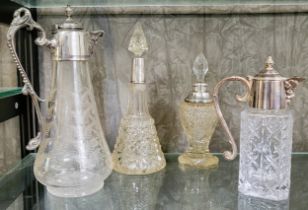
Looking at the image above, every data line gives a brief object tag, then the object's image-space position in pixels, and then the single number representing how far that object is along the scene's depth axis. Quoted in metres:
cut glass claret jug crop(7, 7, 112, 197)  0.46
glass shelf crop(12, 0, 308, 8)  0.60
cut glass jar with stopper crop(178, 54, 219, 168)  0.56
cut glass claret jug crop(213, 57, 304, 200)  0.45
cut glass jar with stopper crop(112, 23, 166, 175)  0.54
